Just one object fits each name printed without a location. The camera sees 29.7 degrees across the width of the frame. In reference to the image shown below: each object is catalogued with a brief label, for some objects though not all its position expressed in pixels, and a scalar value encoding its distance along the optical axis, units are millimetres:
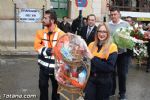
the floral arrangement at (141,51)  8893
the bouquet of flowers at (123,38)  5362
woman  4151
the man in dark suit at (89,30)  5793
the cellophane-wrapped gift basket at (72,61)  4112
